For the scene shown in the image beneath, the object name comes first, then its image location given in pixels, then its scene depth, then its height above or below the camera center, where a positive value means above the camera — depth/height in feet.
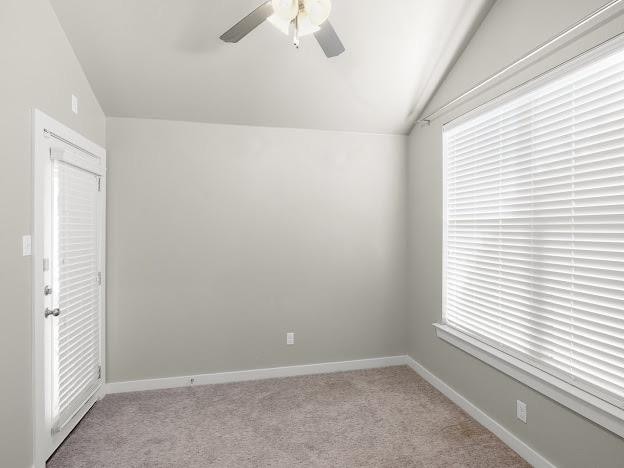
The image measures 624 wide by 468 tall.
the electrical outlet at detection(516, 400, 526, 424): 7.15 -3.54
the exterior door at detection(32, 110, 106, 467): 6.66 -0.93
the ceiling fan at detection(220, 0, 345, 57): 5.48 +3.50
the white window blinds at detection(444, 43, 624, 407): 5.61 +0.20
